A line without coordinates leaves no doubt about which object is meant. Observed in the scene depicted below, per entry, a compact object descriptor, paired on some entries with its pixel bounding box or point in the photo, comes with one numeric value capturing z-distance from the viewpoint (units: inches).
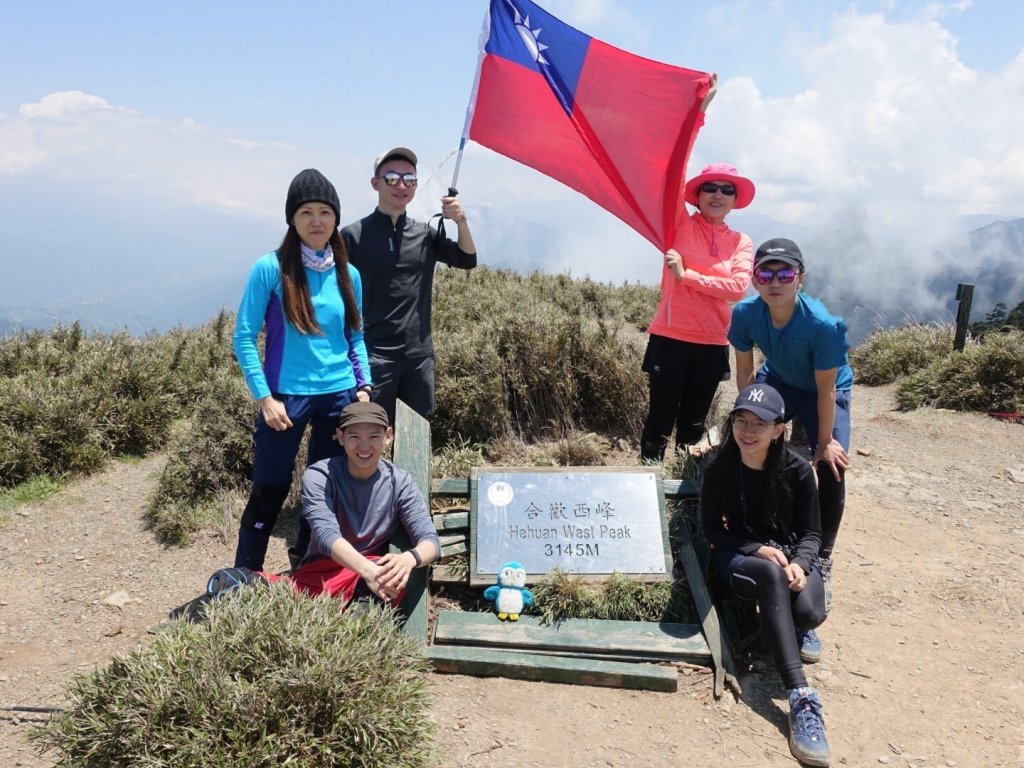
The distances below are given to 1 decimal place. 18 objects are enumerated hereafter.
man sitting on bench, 119.3
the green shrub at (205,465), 196.7
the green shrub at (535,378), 243.3
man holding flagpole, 146.5
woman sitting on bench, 120.6
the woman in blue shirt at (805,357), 132.6
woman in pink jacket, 160.2
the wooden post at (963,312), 364.2
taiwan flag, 168.7
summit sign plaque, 149.7
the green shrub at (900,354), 374.0
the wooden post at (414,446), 150.6
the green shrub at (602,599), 142.5
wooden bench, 125.9
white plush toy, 139.9
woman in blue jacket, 126.2
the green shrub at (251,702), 81.1
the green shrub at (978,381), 311.7
